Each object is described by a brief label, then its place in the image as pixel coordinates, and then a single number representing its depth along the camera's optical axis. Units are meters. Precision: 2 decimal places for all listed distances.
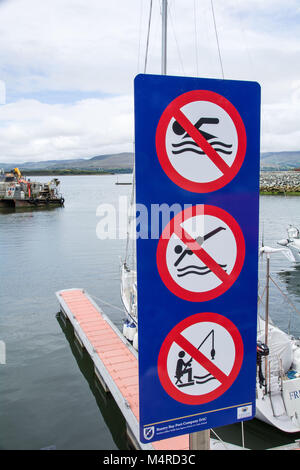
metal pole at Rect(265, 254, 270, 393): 8.21
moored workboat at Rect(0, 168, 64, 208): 55.69
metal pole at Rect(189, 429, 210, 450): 2.03
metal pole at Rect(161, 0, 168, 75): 6.83
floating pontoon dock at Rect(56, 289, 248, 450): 7.24
